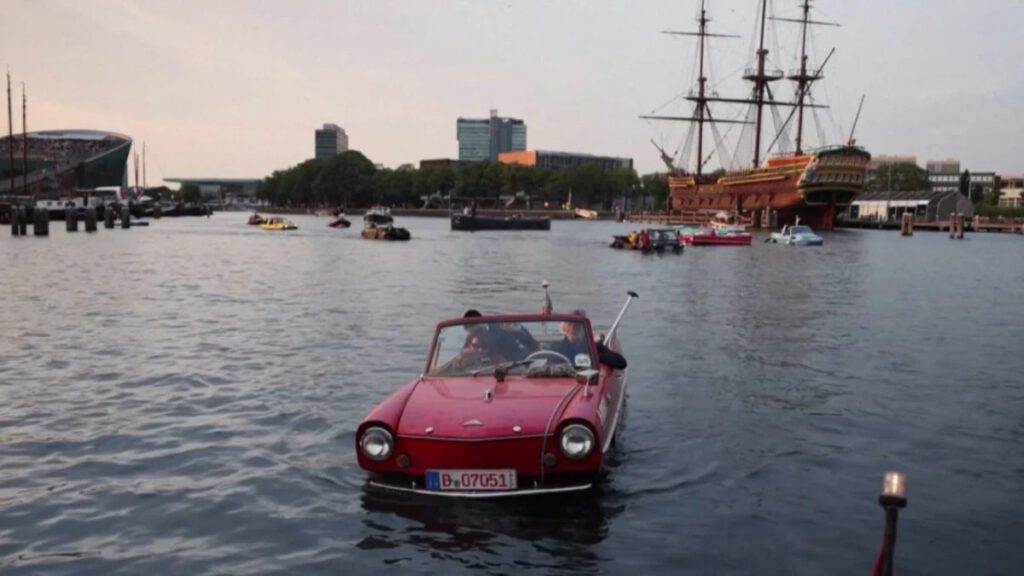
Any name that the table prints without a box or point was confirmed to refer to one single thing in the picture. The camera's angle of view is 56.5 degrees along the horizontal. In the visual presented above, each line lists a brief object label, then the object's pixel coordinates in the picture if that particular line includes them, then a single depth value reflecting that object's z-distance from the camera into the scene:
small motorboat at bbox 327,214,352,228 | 123.08
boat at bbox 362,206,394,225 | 101.50
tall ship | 112.56
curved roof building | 178.62
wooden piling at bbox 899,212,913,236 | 109.81
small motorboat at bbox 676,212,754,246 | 77.62
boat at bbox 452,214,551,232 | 115.75
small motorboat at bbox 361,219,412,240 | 85.81
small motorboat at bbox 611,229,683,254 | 67.50
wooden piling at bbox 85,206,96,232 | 92.56
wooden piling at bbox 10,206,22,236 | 78.75
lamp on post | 4.71
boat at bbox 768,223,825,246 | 79.31
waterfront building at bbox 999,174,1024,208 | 186.07
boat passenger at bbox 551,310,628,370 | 10.90
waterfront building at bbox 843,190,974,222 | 148.38
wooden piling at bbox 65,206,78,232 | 92.38
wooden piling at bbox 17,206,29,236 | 80.06
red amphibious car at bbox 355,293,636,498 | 8.81
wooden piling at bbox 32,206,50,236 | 79.50
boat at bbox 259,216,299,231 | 109.00
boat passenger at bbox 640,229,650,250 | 68.00
